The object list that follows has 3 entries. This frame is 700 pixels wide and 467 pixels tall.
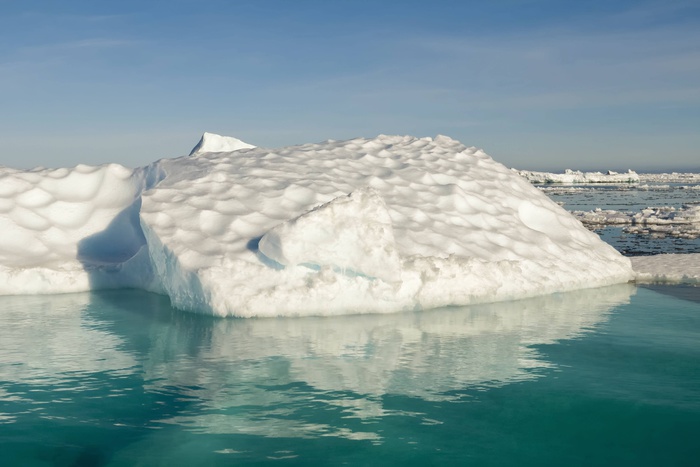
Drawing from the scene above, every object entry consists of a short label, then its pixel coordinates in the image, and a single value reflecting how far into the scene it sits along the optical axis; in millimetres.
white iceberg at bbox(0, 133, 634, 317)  11555
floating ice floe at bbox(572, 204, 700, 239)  28858
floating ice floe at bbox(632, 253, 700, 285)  16031
